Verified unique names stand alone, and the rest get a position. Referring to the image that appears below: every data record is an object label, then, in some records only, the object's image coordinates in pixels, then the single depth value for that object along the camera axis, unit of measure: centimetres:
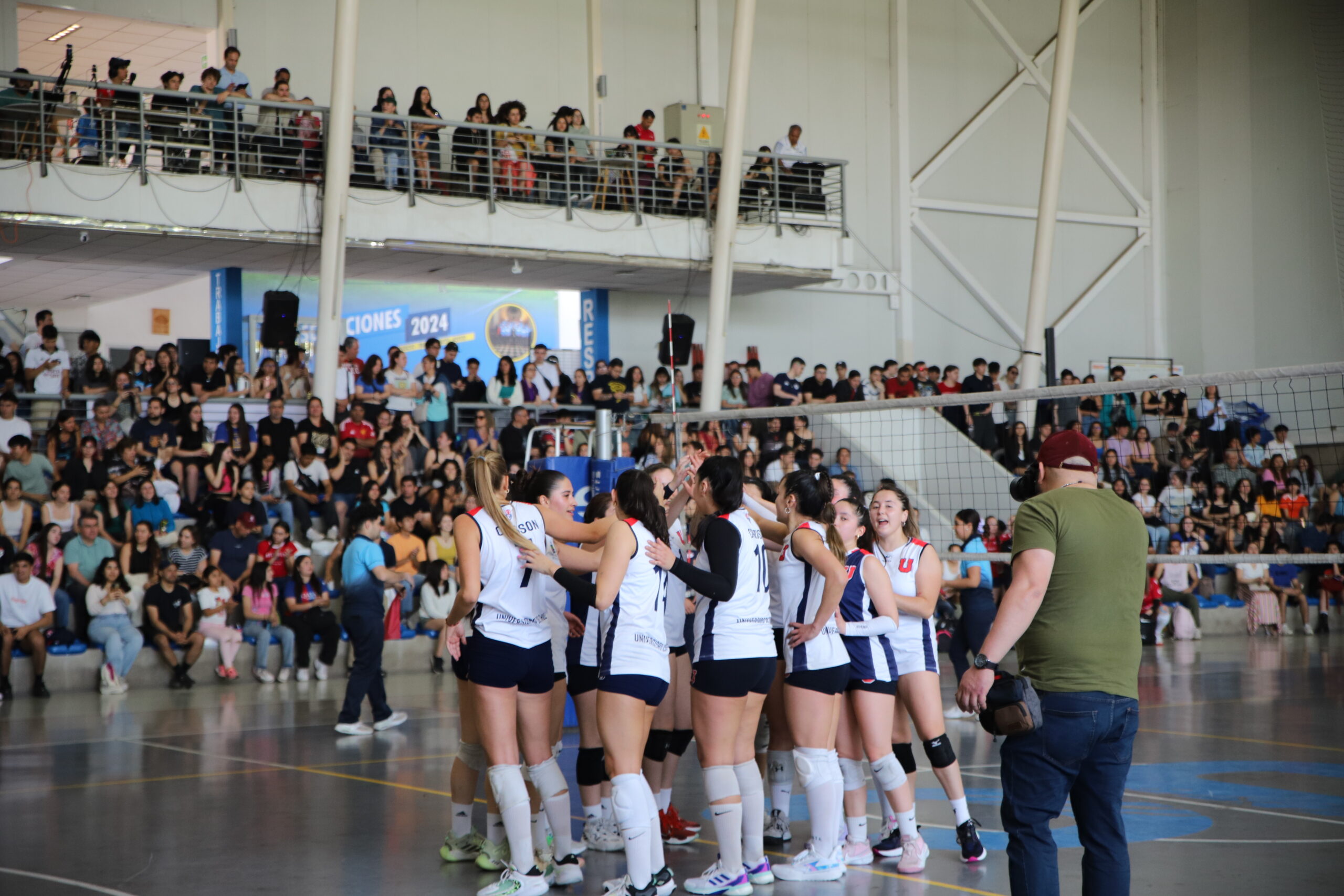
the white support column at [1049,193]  2005
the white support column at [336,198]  1587
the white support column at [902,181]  2448
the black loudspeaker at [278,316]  1648
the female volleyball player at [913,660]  600
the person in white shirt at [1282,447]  1809
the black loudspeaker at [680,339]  1738
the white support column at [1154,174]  2664
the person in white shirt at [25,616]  1276
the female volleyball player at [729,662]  541
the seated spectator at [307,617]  1404
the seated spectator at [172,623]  1350
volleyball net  1773
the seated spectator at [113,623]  1318
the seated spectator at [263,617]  1399
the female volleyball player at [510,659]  545
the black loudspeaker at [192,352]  1766
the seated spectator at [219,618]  1377
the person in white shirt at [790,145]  2153
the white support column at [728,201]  1723
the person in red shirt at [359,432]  1598
